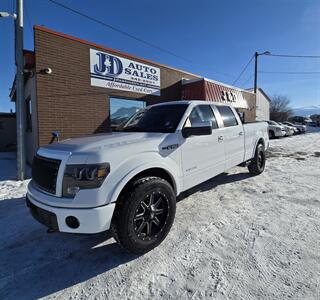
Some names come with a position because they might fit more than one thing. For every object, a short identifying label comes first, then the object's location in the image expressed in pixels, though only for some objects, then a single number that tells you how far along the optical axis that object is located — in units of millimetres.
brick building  7164
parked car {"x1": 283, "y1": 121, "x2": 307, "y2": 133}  27870
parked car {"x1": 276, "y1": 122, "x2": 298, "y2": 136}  22116
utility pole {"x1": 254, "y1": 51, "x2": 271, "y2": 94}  24078
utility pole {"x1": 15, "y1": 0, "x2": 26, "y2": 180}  6262
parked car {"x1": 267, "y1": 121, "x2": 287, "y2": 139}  20203
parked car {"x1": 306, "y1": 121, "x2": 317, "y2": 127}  52353
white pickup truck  2359
